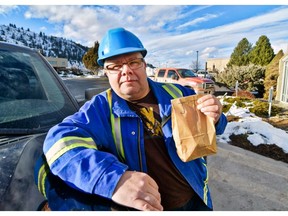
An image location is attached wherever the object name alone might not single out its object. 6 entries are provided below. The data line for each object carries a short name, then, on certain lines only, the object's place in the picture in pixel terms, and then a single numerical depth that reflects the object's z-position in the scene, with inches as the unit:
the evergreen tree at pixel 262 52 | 839.7
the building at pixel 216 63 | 1727.9
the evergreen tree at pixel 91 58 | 1713.8
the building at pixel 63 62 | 2457.9
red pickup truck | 452.4
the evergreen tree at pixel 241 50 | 1181.3
